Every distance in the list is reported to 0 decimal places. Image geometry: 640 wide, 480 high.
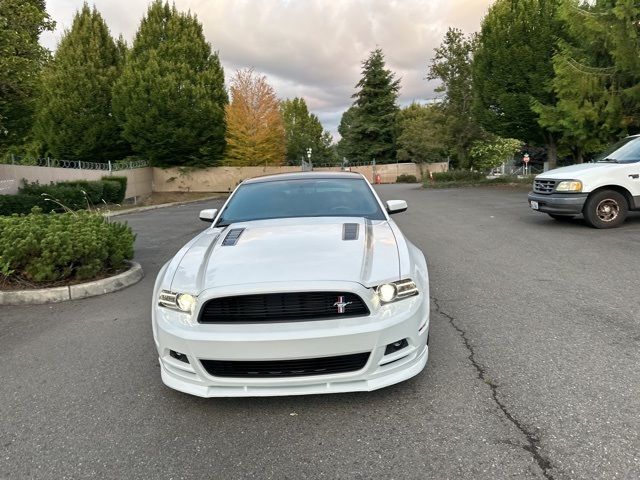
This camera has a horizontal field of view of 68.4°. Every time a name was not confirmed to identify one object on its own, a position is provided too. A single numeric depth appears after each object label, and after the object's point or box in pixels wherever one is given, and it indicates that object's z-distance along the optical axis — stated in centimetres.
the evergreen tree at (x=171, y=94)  2816
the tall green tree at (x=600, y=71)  1458
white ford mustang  270
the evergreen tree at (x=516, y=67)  2030
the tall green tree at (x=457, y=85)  2862
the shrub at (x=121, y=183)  2198
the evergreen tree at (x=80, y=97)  2789
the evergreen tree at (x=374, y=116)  5225
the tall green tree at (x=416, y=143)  4756
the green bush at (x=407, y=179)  5125
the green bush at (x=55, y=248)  556
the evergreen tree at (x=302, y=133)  6100
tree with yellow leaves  3406
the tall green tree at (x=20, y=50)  1102
